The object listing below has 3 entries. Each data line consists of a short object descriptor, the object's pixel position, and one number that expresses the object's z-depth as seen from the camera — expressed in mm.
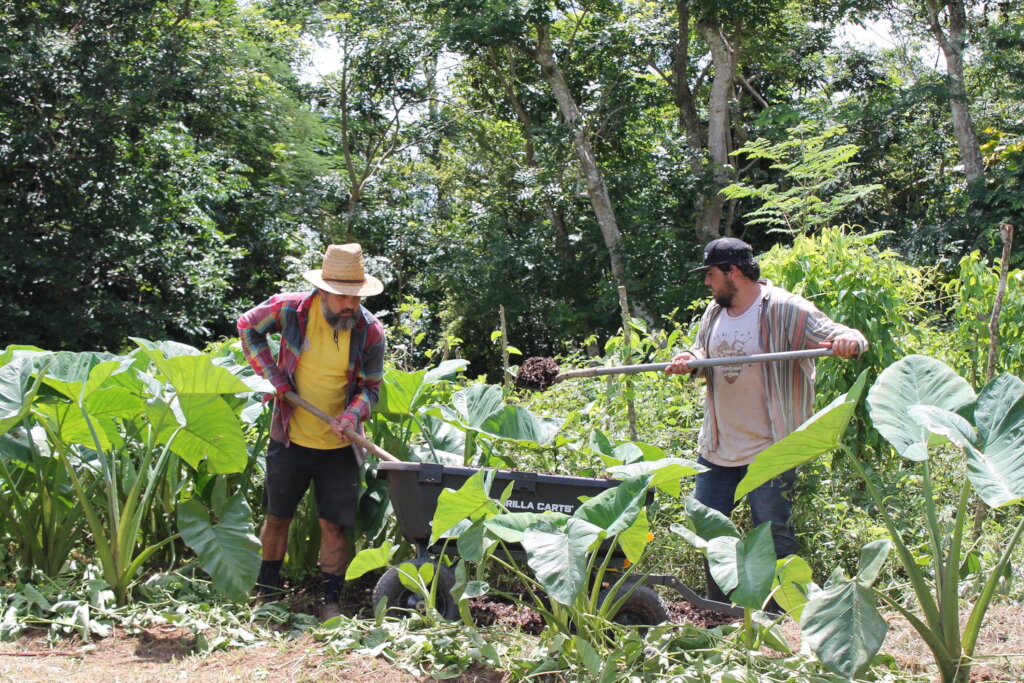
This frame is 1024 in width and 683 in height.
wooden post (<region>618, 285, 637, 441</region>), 4328
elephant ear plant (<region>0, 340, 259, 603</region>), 3234
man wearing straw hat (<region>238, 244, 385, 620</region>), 3553
